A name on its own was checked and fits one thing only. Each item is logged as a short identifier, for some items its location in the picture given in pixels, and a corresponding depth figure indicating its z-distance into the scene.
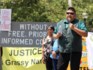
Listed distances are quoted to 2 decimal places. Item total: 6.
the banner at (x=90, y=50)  13.73
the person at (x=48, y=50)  10.95
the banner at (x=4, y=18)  13.38
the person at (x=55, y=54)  10.20
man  7.43
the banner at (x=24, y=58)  13.61
